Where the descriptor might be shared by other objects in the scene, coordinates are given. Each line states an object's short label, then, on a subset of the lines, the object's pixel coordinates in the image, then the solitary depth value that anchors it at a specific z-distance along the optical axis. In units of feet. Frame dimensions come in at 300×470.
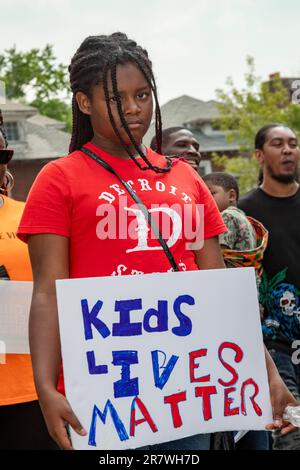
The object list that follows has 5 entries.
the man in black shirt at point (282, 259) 16.14
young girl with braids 8.17
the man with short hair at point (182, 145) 15.81
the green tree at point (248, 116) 103.30
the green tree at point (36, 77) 149.69
